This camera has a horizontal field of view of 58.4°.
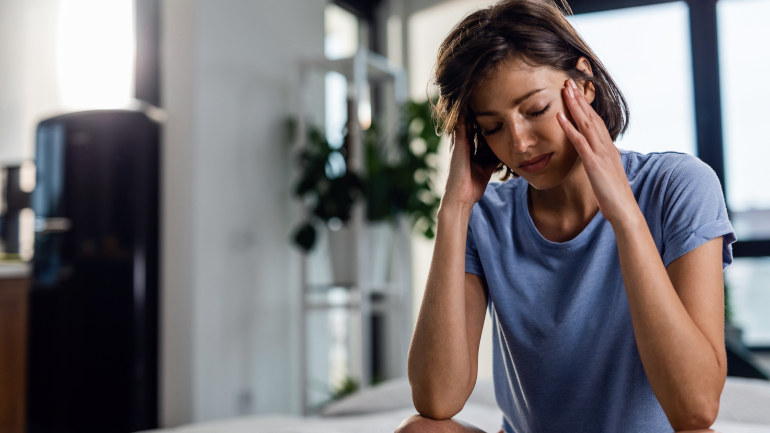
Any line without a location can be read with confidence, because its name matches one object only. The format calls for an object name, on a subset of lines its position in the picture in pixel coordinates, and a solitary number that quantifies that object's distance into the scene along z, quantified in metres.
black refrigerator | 2.64
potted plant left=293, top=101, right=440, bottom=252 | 3.04
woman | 0.91
